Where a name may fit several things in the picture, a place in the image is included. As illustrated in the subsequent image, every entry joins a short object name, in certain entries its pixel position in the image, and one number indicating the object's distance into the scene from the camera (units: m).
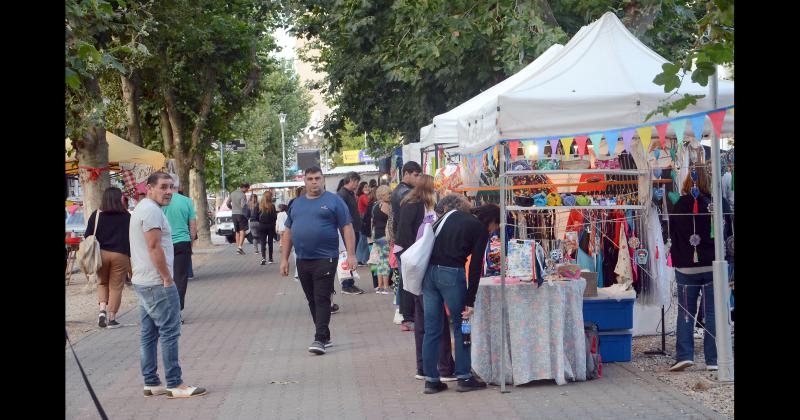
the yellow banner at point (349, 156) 87.19
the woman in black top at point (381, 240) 16.64
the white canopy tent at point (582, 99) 8.52
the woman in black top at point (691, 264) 8.88
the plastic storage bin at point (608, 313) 9.31
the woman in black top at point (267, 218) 24.78
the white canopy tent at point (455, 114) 9.95
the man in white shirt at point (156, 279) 8.29
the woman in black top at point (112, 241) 13.54
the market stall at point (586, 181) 8.54
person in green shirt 13.54
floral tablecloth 8.56
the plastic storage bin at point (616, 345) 9.45
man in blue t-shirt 10.63
